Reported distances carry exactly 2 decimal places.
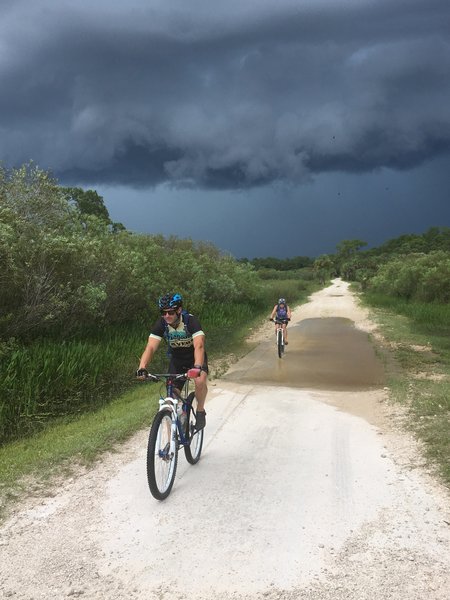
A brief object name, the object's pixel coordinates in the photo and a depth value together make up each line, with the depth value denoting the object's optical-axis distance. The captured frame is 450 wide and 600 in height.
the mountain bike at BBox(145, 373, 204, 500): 4.76
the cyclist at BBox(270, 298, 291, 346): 15.12
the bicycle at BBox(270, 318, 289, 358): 14.20
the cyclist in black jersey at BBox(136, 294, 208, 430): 5.47
